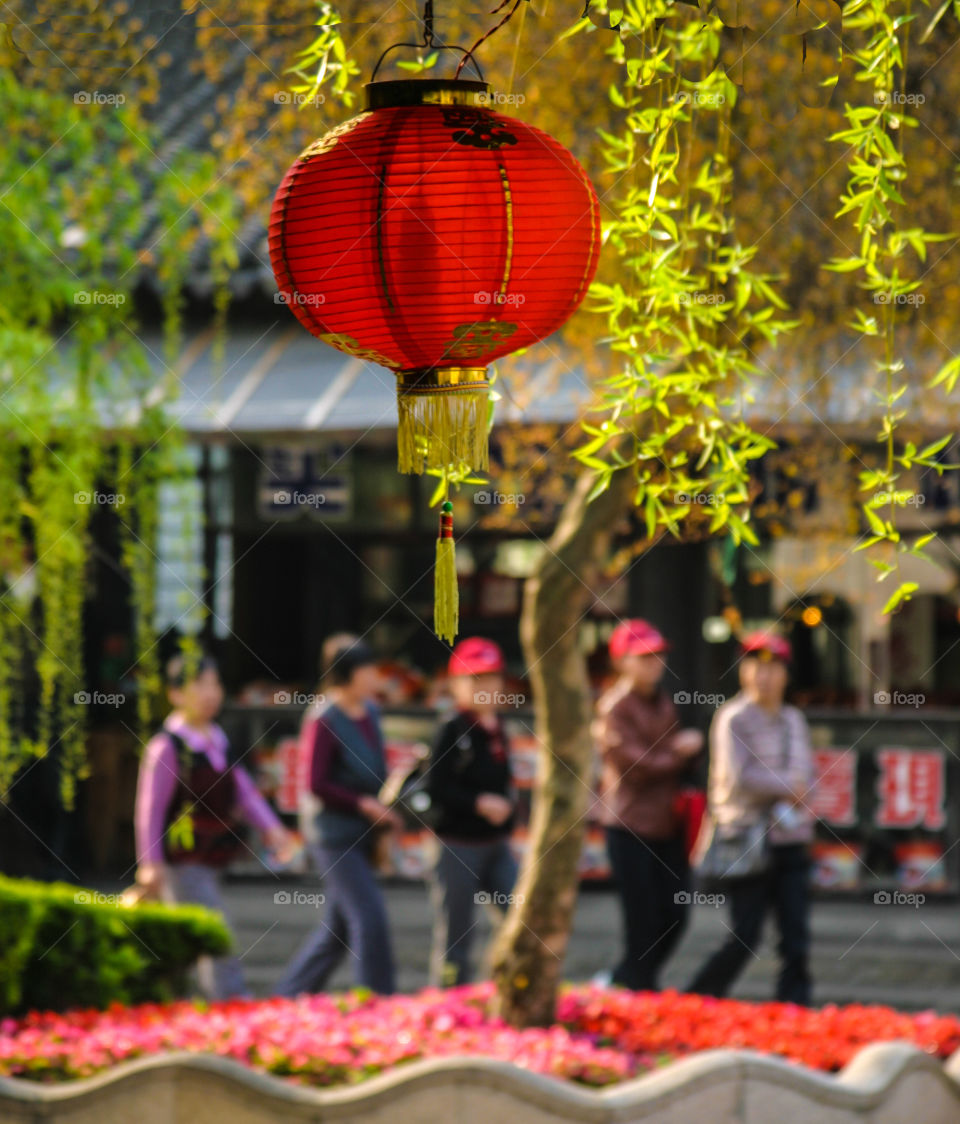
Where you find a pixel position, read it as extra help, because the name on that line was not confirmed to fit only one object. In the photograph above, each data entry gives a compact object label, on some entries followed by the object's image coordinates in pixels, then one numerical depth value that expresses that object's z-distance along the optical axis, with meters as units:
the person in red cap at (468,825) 12.78
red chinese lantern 5.94
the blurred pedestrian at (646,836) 13.24
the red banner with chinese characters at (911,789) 19.11
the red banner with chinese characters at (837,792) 19.28
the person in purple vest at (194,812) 12.34
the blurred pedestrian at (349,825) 12.53
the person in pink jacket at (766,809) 12.83
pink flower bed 9.55
